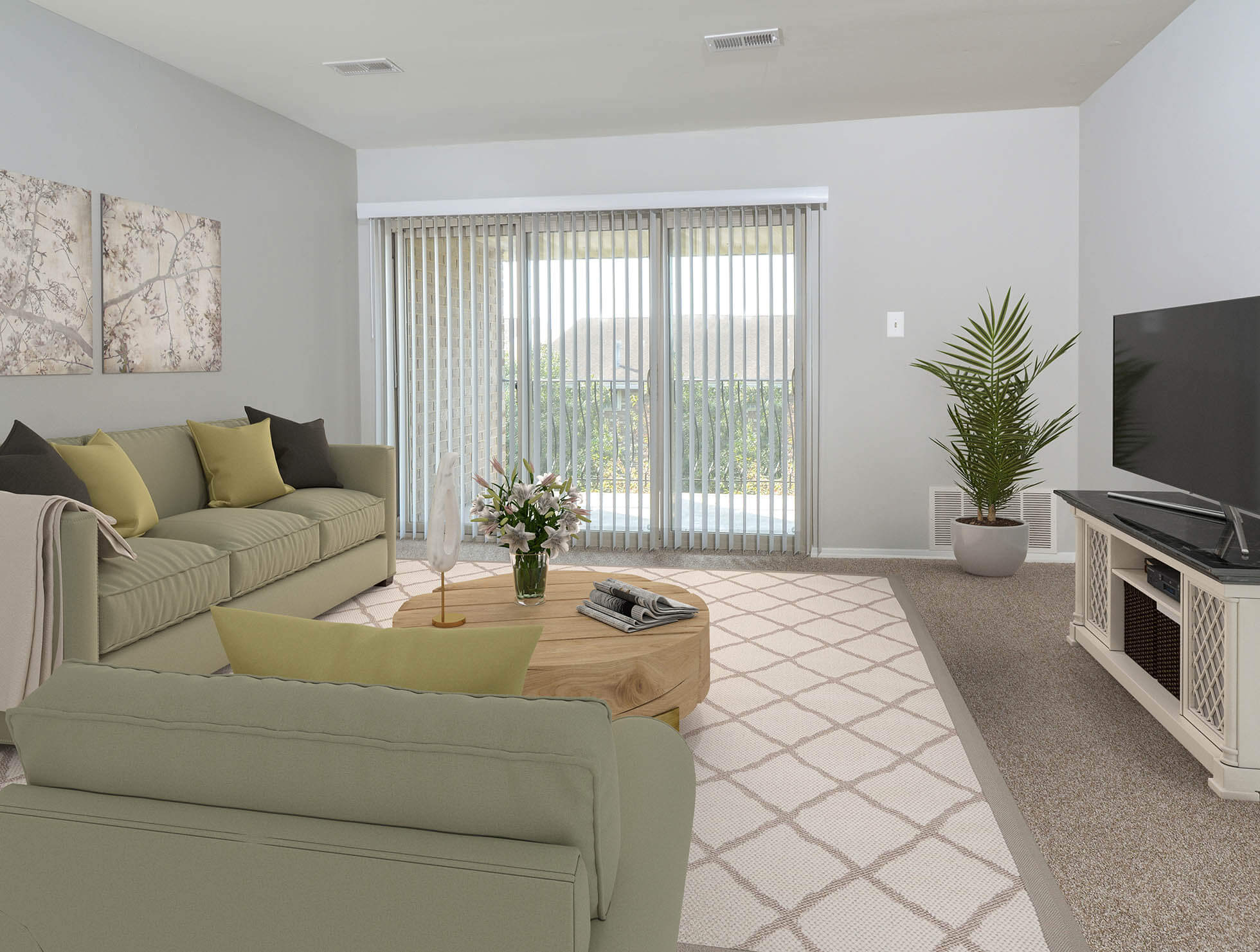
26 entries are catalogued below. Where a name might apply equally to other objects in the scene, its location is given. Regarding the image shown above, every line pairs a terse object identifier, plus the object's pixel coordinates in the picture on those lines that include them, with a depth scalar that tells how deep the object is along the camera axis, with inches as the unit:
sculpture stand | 99.0
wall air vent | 205.5
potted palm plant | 184.5
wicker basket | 109.3
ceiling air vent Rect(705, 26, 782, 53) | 150.9
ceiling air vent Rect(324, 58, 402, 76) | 164.7
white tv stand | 88.7
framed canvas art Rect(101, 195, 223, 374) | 152.9
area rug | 70.7
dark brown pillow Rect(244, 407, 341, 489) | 171.5
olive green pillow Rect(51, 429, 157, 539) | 124.2
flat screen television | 96.7
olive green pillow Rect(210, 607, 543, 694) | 41.6
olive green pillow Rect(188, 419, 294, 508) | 156.5
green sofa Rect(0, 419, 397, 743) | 102.0
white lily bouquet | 109.5
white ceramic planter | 184.9
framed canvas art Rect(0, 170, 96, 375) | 132.0
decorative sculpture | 92.5
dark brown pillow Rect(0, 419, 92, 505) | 109.7
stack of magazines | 105.7
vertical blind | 215.2
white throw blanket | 96.7
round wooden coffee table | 93.0
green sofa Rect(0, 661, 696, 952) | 31.4
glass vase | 111.7
